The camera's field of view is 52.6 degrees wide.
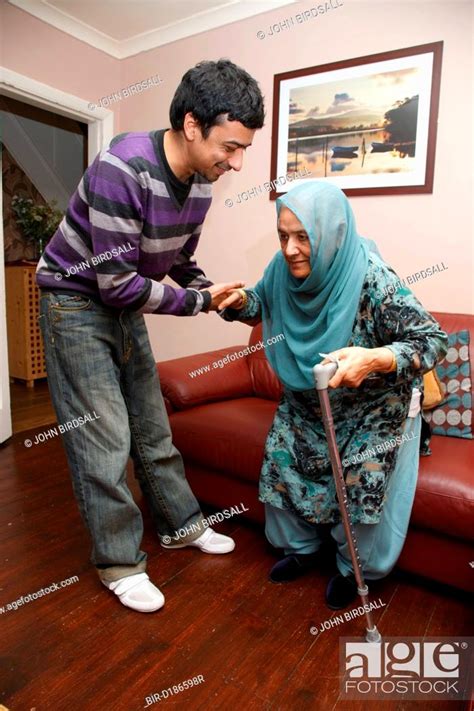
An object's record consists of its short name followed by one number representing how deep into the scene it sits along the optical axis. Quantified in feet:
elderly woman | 4.20
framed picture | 7.06
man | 4.03
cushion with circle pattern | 5.82
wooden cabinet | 13.67
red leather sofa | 4.61
